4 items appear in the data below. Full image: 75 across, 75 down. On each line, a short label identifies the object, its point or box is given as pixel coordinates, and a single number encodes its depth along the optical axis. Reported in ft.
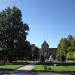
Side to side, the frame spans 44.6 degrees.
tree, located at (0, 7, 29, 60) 74.50
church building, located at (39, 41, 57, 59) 166.08
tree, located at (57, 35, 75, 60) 138.51
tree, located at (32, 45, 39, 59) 142.21
